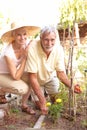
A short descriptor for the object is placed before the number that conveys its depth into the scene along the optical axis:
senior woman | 2.38
